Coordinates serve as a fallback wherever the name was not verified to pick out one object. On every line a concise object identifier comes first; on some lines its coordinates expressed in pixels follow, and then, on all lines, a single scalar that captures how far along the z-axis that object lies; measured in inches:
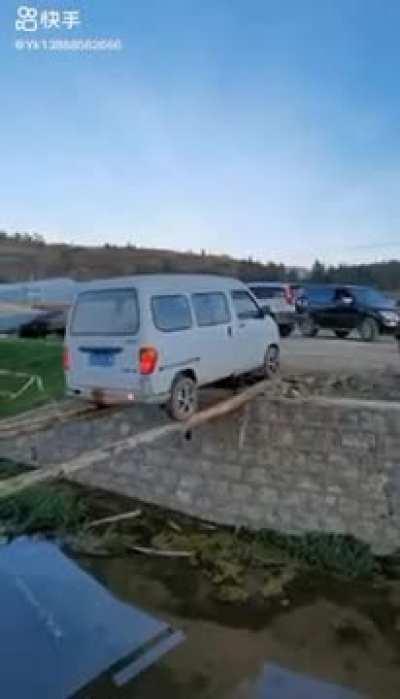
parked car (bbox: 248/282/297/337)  855.1
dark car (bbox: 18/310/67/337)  1152.2
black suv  855.7
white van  382.3
